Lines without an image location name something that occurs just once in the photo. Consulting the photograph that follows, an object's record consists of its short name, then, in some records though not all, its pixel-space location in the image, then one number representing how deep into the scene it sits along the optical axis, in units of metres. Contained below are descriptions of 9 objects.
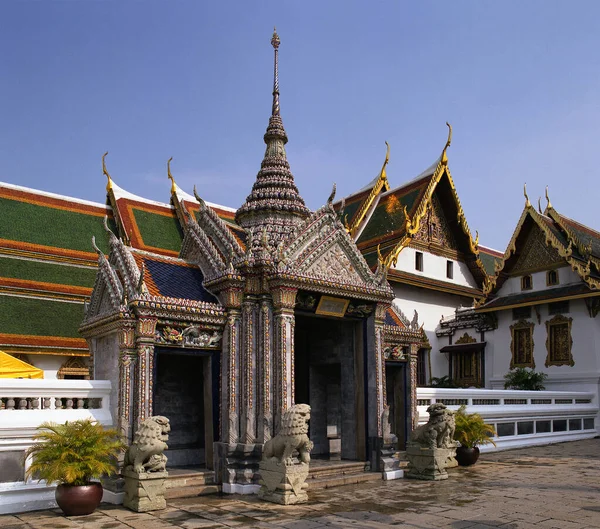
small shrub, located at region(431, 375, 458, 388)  22.61
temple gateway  9.39
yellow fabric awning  11.23
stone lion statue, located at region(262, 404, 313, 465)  8.72
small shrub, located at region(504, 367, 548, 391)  20.42
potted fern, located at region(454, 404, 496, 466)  12.30
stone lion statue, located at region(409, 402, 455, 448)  11.05
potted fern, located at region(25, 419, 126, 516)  7.62
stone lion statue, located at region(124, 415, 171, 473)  8.18
